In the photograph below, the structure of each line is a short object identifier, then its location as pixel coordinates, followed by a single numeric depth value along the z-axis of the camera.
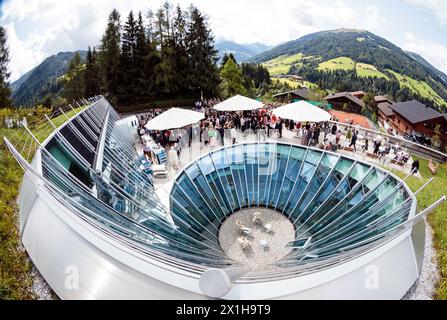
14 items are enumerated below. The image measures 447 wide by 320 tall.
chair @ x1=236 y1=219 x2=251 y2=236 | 12.52
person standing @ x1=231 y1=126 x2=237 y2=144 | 19.77
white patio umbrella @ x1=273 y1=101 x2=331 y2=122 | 17.00
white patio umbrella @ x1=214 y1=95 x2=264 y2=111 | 21.16
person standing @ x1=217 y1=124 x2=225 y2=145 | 19.11
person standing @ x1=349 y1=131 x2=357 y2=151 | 16.97
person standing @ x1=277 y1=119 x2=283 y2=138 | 19.73
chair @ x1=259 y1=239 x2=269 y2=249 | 11.80
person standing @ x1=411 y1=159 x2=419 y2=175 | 14.01
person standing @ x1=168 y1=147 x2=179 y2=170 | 16.25
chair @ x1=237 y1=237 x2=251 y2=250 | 11.67
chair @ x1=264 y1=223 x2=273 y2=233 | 12.81
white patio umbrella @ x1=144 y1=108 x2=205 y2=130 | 16.91
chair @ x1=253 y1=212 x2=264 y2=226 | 13.30
